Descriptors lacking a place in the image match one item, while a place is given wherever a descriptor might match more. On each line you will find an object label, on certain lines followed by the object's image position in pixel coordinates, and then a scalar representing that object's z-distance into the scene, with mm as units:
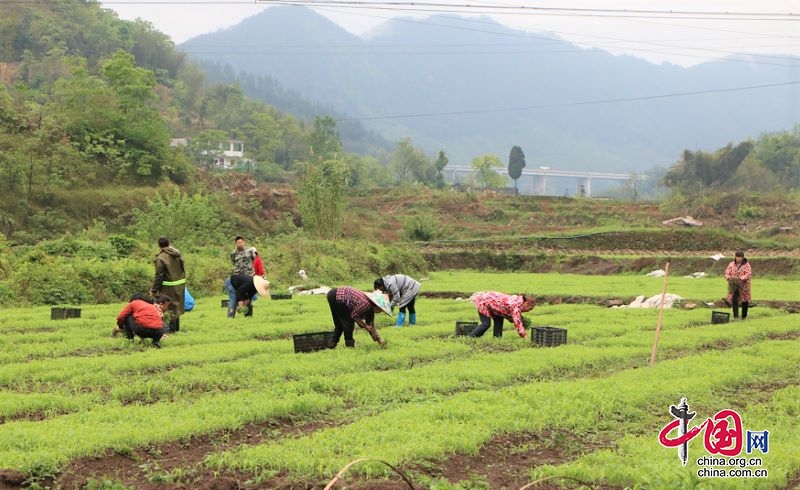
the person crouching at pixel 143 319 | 16766
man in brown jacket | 18453
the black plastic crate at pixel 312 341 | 16547
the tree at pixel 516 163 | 163125
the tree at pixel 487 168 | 145625
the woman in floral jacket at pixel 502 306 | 18125
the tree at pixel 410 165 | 155625
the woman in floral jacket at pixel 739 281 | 23766
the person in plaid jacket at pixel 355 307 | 16156
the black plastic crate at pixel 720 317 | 23450
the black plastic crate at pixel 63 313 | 22734
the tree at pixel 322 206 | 51875
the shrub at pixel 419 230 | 70562
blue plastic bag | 21852
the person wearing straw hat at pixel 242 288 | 21091
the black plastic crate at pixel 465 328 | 19875
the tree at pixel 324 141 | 119212
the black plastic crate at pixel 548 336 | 18078
